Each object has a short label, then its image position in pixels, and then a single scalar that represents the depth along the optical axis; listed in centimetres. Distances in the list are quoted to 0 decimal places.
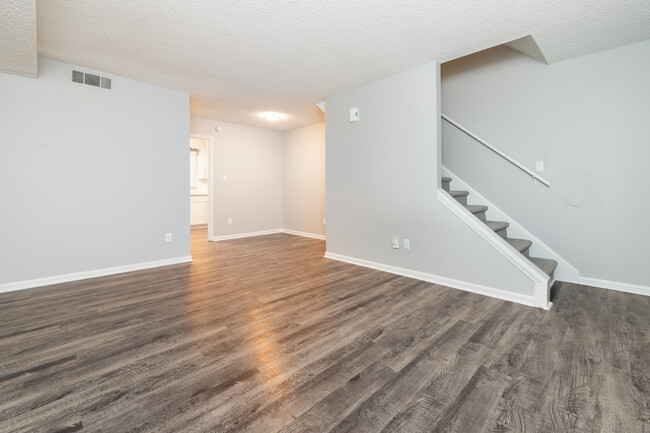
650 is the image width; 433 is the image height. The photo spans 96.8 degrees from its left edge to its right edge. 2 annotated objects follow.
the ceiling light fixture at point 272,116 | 525
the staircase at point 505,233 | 304
